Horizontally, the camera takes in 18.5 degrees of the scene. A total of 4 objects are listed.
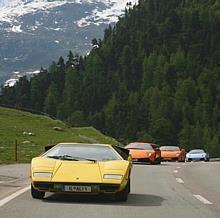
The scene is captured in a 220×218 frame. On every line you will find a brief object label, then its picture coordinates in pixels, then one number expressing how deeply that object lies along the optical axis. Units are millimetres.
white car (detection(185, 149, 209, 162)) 52862
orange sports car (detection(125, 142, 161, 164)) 35781
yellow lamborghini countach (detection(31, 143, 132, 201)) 13375
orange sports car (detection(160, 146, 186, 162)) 47875
